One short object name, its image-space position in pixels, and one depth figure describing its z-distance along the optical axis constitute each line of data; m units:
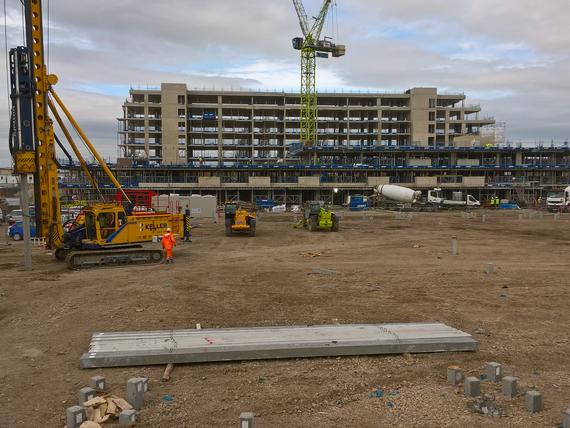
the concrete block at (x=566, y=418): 5.34
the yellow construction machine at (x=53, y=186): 16.42
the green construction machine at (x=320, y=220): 33.03
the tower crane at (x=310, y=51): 92.19
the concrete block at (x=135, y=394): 5.97
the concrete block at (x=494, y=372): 6.85
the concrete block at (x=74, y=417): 5.43
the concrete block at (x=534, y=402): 5.93
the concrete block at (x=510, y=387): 6.35
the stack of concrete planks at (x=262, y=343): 7.49
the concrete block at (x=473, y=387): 6.36
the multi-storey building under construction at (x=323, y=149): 84.62
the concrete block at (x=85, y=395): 5.98
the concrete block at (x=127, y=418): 5.53
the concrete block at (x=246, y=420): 5.23
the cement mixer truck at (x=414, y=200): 62.28
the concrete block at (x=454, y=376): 6.83
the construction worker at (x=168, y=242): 18.27
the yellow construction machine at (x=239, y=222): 29.67
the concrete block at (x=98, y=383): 6.41
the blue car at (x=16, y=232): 29.78
